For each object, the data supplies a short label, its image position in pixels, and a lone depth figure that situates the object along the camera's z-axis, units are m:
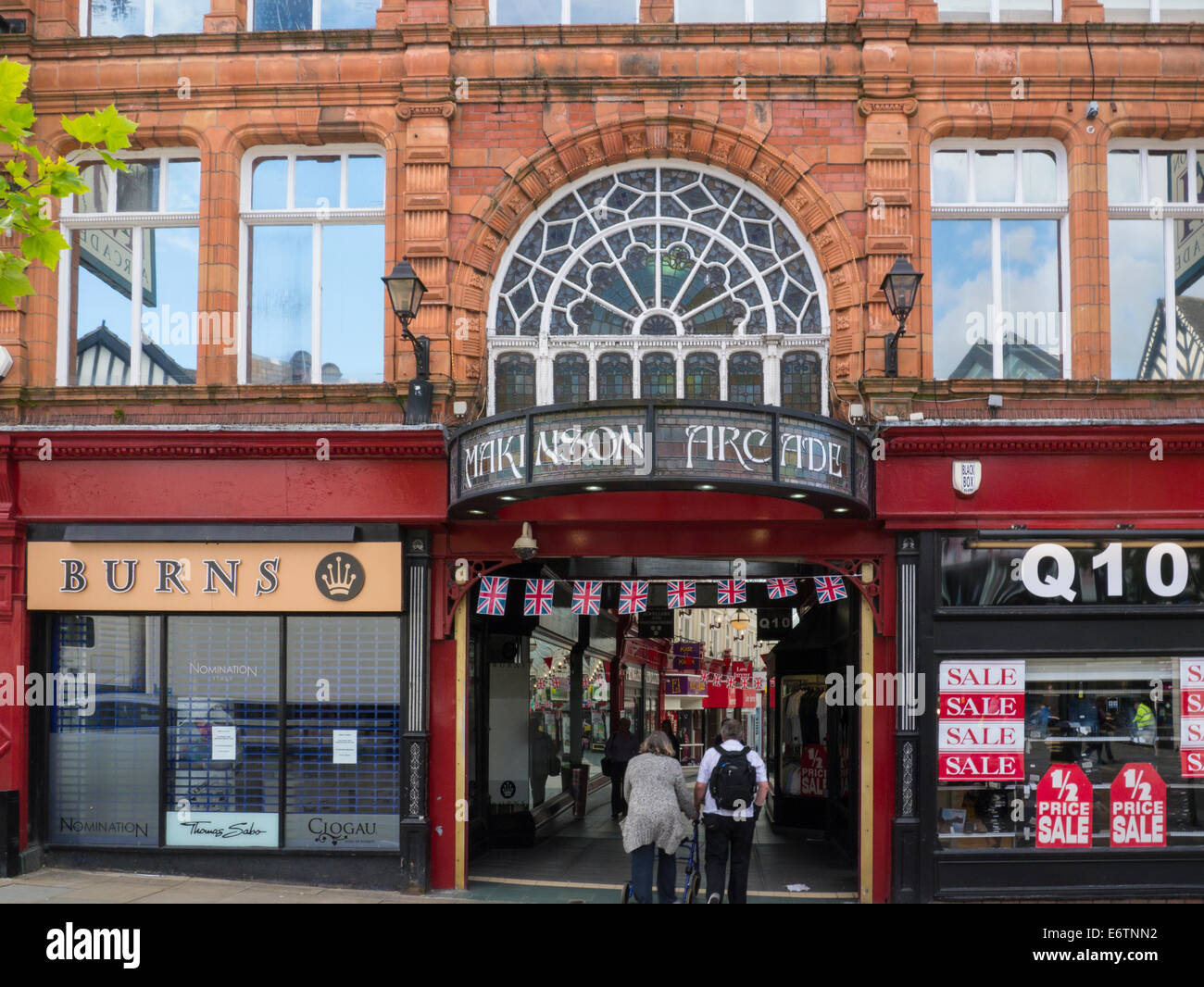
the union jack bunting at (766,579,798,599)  13.44
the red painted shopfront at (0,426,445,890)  13.24
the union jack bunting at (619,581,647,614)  13.52
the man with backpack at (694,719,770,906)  11.38
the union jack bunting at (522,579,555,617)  13.90
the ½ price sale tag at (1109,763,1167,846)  12.84
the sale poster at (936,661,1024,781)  12.83
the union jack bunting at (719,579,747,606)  13.58
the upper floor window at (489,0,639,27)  14.25
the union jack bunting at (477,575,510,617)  13.47
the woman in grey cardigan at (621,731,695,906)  11.13
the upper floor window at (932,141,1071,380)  13.75
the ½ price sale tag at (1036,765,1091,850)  12.80
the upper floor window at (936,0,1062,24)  14.07
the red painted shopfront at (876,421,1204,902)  12.83
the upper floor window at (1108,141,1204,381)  13.75
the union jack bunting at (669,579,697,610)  13.72
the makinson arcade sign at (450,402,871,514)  11.34
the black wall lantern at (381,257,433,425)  12.91
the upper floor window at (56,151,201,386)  14.20
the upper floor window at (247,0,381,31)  14.38
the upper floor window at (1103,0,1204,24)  14.02
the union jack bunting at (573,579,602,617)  13.66
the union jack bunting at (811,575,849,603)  13.45
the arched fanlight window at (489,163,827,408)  13.83
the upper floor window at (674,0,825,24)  14.19
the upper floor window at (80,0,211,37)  14.45
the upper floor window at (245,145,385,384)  14.16
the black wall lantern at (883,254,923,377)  12.55
